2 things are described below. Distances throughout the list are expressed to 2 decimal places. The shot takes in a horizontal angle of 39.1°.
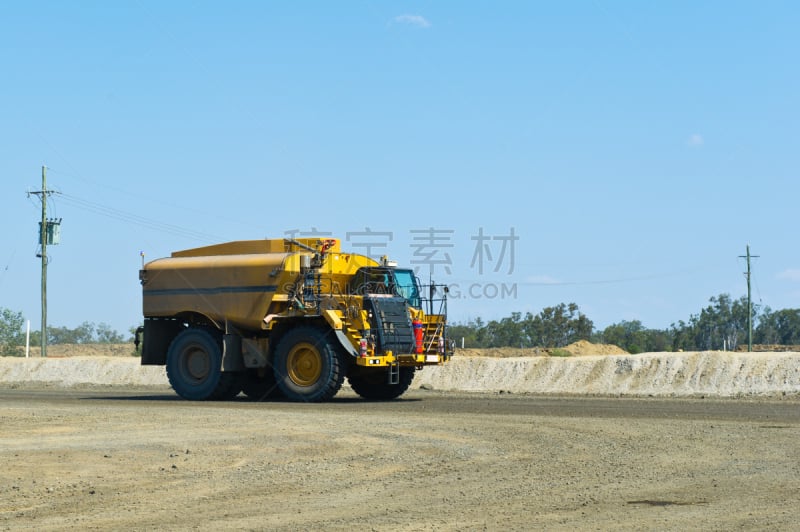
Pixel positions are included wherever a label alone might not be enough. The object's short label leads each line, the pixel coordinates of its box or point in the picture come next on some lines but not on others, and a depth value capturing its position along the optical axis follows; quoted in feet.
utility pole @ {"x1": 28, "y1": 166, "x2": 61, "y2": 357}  170.40
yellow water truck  82.43
